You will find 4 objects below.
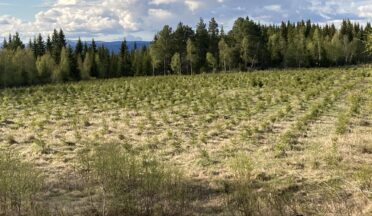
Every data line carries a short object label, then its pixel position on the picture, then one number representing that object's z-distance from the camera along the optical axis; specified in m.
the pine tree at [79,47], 83.70
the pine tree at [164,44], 72.75
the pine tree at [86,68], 70.31
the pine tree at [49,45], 84.59
